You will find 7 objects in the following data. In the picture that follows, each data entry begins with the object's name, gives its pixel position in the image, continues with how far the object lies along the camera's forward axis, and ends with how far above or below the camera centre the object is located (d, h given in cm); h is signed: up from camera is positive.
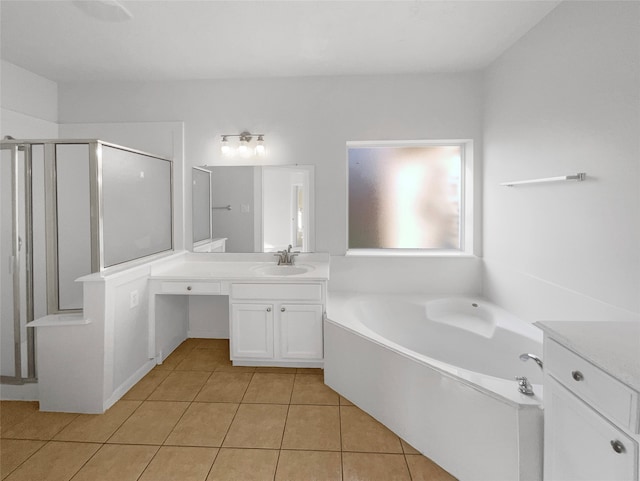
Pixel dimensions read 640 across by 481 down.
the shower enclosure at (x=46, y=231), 221 +0
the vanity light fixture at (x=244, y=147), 312 +75
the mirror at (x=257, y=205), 316 +24
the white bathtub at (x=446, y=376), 140 -79
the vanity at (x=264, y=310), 260 -59
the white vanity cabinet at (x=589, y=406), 92 -52
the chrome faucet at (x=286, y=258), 303 -23
